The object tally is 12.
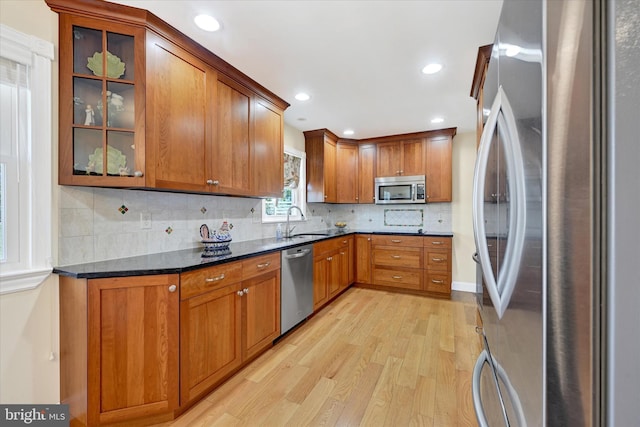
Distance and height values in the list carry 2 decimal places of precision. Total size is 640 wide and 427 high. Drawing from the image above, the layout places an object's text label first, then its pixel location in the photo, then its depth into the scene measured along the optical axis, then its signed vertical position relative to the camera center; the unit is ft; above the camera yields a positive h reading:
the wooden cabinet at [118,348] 4.85 -2.46
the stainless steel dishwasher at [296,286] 8.59 -2.45
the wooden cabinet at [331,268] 10.67 -2.41
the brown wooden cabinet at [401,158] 13.96 +2.93
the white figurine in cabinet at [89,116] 5.47 +1.97
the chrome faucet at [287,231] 11.33 -0.72
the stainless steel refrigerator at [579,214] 1.37 -0.01
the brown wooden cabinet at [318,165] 13.73 +2.49
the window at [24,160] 4.81 +1.00
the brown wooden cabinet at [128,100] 5.31 +2.41
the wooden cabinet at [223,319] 5.55 -2.50
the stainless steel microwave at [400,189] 13.91 +1.26
